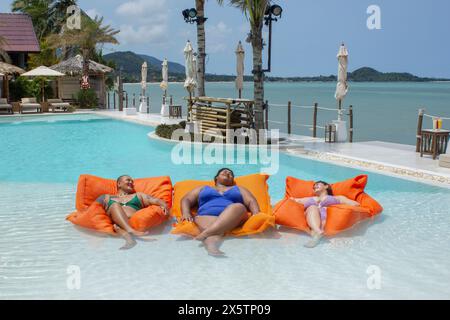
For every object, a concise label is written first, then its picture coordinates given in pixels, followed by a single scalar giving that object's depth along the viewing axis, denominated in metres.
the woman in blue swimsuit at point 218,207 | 5.91
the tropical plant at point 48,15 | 40.94
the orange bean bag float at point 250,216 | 6.12
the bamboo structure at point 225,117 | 14.01
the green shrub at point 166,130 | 15.35
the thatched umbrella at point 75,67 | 27.09
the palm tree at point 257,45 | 13.80
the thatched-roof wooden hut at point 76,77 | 27.17
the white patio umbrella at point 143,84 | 24.58
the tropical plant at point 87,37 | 27.03
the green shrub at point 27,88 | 27.06
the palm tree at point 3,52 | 24.18
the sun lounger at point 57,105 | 25.00
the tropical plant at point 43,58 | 34.19
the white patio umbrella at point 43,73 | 24.96
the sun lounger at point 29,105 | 24.16
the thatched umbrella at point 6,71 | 23.84
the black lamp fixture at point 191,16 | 16.73
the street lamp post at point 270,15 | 13.88
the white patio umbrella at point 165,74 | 23.92
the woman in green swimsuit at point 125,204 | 6.23
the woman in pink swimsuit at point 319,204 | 6.21
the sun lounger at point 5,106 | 23.66
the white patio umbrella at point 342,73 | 14.16
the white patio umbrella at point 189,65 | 17.88
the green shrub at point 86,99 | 27.34
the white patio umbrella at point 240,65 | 16.95
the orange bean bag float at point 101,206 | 6.32
